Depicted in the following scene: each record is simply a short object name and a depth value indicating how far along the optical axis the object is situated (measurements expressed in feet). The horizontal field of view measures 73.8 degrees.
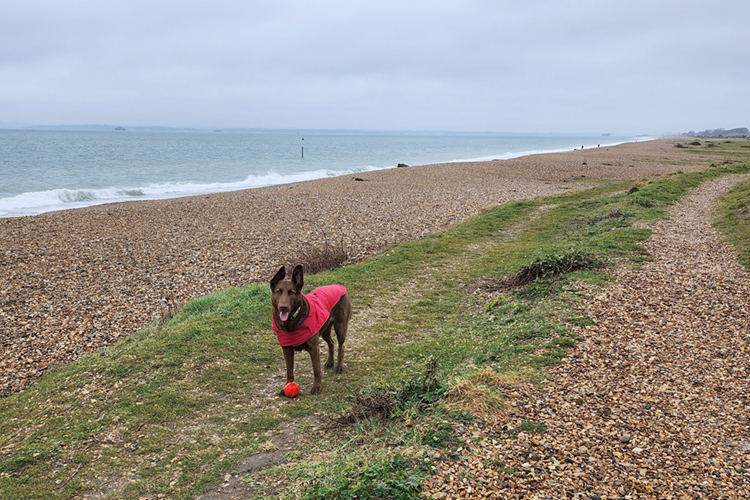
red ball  19.44
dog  17.19
